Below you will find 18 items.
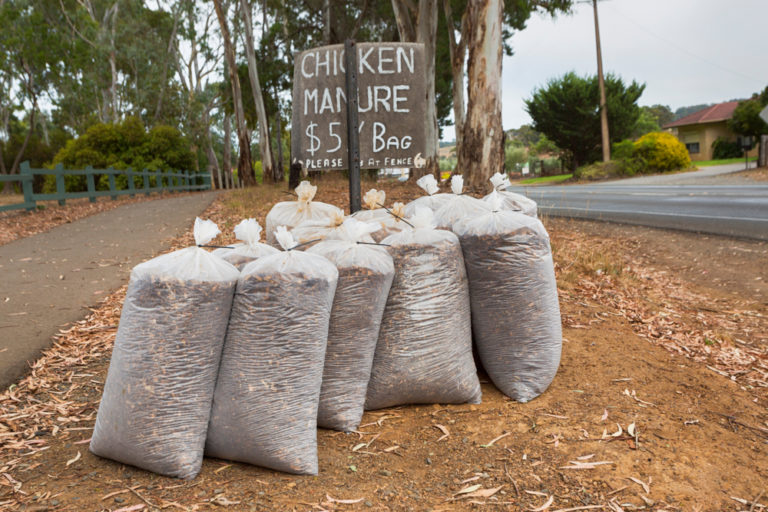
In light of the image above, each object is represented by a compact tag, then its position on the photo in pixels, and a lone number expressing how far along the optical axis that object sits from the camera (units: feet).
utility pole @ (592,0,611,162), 90.89
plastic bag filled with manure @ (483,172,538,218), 10.90
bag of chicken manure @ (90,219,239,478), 6.77
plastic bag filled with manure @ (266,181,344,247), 9.73
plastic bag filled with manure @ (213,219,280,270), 8.08
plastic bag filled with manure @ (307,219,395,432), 7.80
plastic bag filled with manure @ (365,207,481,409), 8.56
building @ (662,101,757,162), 125.49
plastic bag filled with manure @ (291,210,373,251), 8.95
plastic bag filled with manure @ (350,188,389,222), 9.89
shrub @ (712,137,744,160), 112.47
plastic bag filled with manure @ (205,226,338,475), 7.04
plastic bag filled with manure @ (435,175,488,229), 10.00
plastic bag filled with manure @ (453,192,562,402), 8.91
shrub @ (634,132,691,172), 83.35
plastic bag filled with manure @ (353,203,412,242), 9.37
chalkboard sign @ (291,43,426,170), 12.92
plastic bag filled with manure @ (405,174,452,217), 10.71
